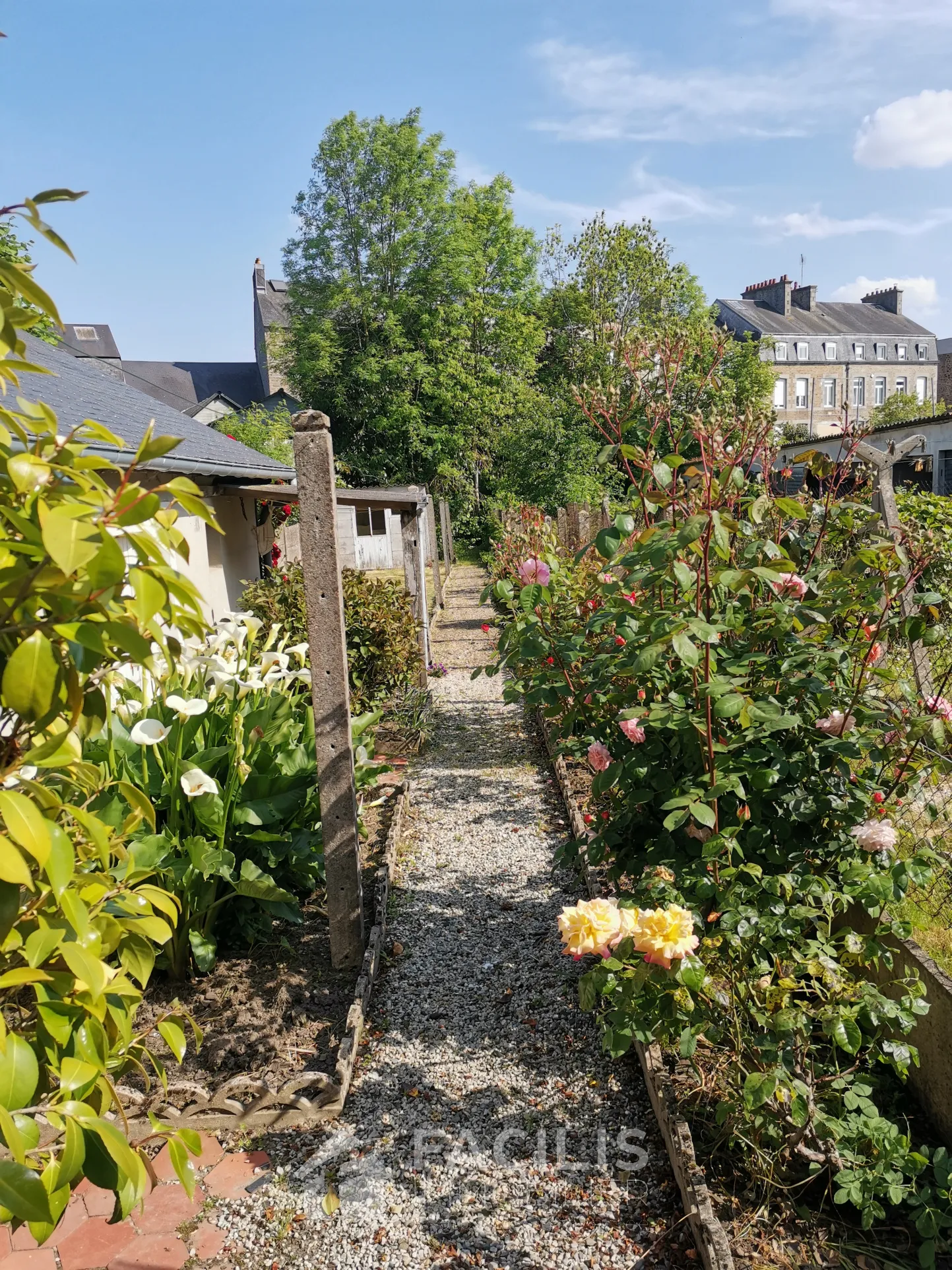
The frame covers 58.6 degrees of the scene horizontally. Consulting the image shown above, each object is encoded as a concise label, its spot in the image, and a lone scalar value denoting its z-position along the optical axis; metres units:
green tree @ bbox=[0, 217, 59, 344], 15.98
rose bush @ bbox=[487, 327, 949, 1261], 2.05
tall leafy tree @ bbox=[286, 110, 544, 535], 27.70
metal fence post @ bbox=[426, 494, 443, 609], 14.89
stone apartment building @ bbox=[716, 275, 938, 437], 46.28
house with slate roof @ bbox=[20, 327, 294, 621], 6.57
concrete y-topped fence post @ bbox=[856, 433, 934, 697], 3.39
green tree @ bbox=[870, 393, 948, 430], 40.12
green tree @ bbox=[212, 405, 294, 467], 23.33
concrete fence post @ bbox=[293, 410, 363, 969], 3.21
